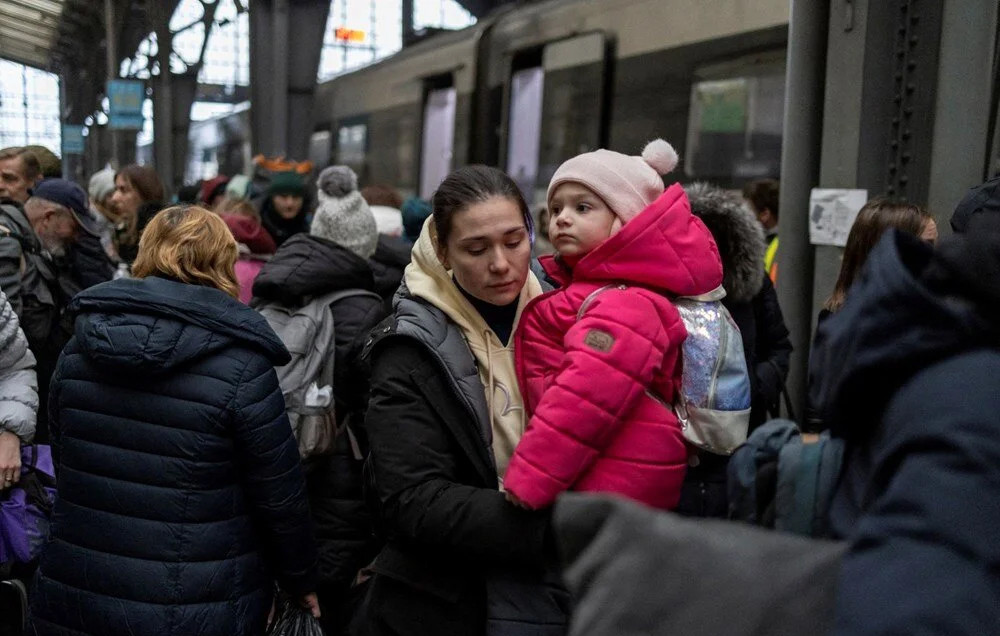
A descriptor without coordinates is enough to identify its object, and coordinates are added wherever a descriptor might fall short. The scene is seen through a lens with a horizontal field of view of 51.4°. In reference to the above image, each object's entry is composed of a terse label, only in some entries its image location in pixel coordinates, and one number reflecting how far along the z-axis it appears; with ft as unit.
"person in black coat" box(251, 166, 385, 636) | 10.96
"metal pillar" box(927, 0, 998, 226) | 13.84
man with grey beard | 12.72
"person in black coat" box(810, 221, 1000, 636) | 3.09
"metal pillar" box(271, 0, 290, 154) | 44.96
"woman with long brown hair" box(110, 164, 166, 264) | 18.26
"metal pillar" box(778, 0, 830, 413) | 16.62
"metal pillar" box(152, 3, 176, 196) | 57.57
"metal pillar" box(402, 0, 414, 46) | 107.76
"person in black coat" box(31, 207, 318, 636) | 8.03
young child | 5.47
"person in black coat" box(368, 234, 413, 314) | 13.42
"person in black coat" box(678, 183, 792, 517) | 10.98
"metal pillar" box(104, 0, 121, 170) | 52.70
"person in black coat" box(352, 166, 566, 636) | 5.92
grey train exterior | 21.20
